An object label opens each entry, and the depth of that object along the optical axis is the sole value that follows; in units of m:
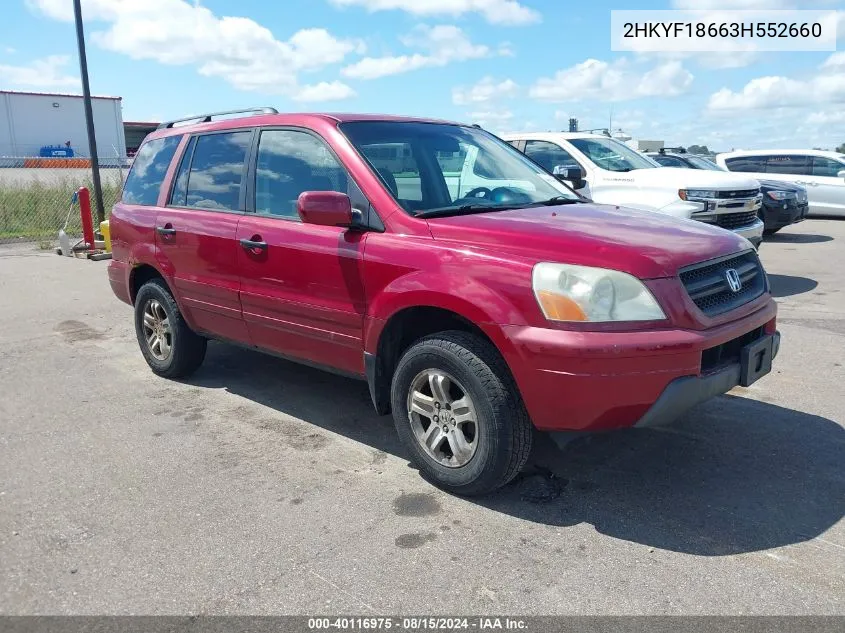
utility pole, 13.29
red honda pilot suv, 3.12
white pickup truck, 8.17
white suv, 16.44
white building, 46.38
